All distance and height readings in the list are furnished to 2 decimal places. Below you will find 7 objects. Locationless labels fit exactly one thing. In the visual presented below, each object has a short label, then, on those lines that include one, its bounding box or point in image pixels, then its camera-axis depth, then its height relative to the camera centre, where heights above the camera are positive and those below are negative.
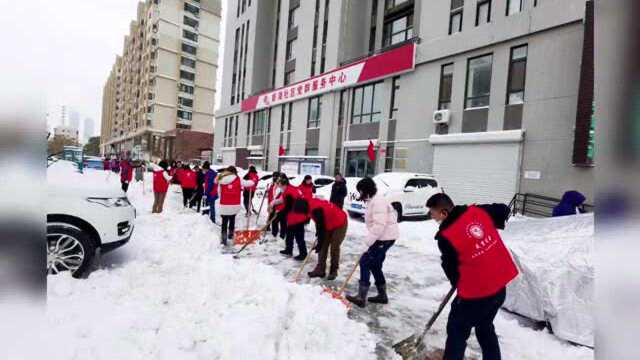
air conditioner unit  14.42 +2.81
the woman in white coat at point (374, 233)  4.19 -0.74
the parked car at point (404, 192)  10.62 -0.52
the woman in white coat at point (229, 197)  6.57 -0.66
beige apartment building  54.31 +15.51
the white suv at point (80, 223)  3.95 -0.88
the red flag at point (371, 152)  17.22 +1.18
